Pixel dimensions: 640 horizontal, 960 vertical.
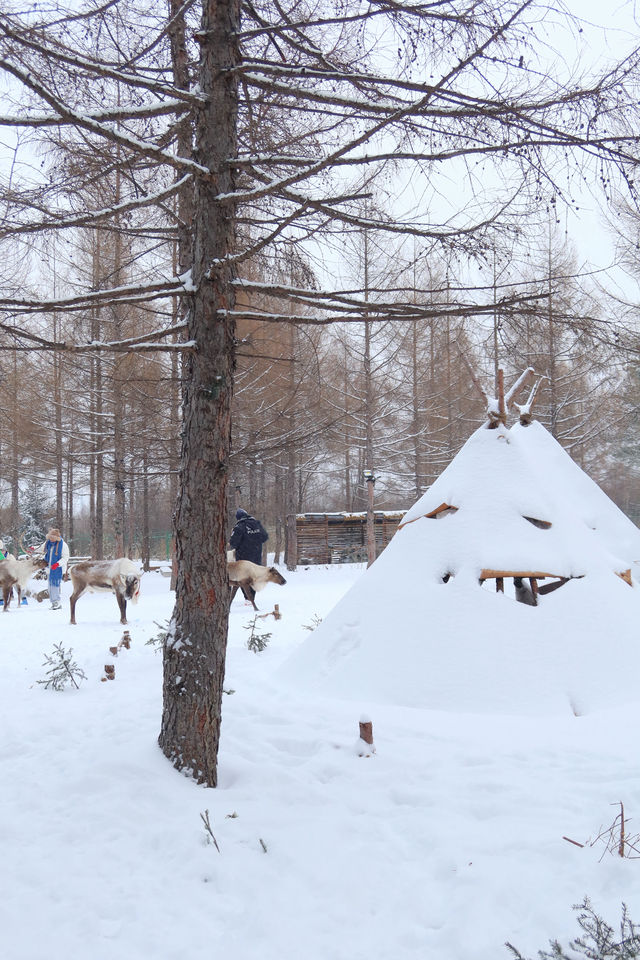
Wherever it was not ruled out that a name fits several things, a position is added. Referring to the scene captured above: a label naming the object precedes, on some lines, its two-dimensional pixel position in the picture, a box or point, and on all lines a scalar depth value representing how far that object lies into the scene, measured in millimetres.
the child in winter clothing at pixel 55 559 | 12852
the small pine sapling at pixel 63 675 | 5918
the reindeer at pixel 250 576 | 11641
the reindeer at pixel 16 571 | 12875
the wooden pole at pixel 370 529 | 18281
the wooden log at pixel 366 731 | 4070
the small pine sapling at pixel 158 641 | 7646
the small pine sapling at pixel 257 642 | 7742
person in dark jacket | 13000
